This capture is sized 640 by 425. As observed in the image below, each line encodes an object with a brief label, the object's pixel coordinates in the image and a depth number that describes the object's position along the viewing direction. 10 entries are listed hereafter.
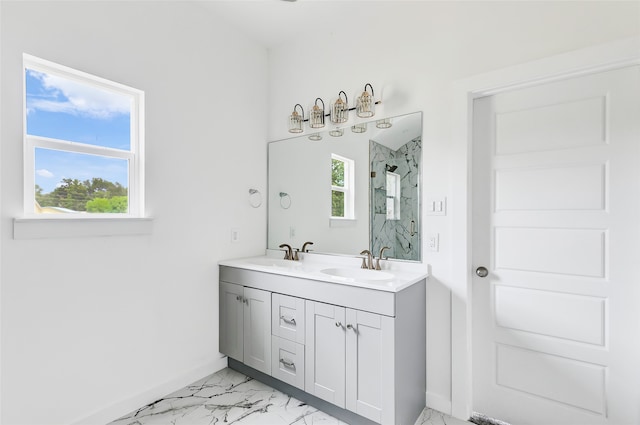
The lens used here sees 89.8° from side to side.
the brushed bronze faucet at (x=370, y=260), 2.30
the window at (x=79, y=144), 1.75
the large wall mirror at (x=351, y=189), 2.23
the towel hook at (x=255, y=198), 2.90
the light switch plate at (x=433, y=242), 2.10
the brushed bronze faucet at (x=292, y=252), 2.77
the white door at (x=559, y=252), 1.64
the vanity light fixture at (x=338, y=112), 2.32
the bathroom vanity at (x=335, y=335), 1.78
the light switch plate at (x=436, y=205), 2.08
